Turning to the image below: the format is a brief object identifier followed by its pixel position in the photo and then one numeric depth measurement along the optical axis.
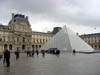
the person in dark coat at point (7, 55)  6.97
